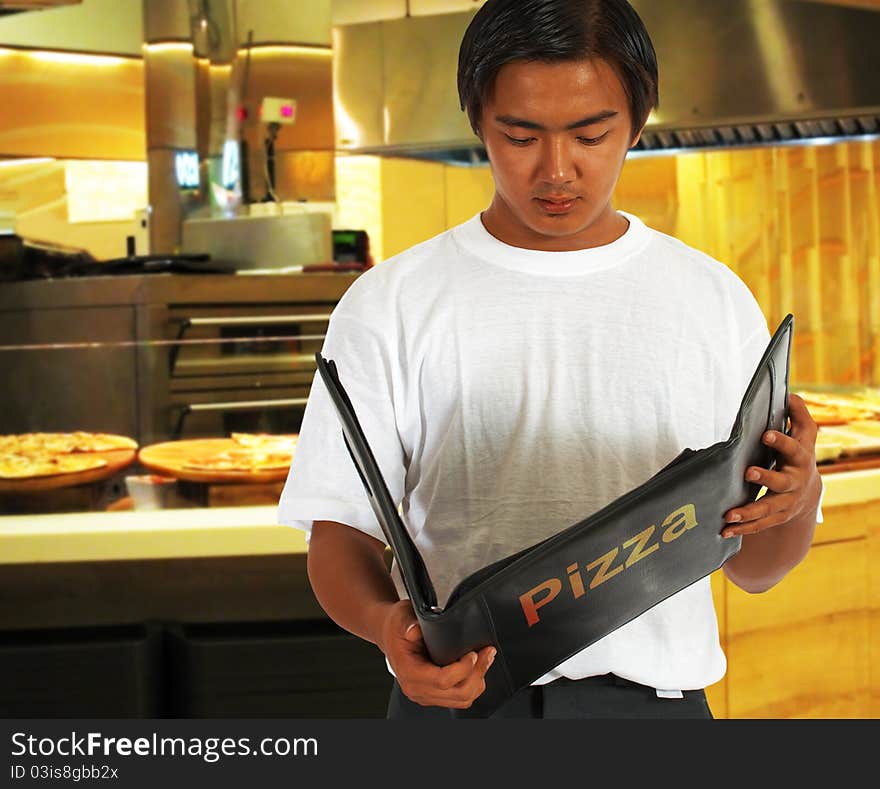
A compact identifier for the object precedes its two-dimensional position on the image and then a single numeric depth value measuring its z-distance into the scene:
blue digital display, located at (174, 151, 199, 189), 4.75
